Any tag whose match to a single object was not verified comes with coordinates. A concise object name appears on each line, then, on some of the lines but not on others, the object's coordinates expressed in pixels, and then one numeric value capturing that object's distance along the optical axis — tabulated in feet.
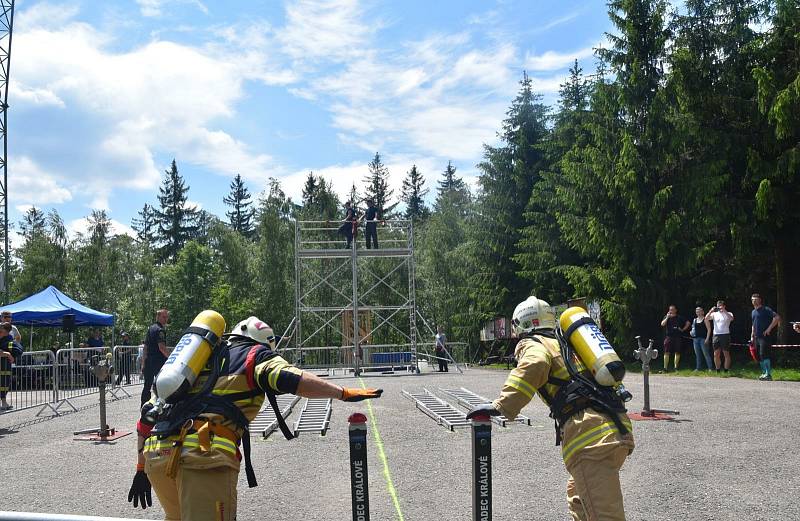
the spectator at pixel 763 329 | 52.29
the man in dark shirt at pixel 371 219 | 89.12
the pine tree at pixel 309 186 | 226.93
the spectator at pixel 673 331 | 63.36
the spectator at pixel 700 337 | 59.31
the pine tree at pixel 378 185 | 239.56
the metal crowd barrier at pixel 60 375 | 52.70
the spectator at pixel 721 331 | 55.62
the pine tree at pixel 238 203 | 272.51
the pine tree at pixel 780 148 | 66.03
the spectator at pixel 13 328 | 46.74
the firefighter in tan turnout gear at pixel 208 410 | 12.05
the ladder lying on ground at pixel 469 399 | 36.35
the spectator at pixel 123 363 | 67.59
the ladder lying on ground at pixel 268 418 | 36.06
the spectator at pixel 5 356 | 44.32
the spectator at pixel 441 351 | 82.58
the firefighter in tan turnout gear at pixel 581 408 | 13.24
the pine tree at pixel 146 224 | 242.37
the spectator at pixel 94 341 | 80.74
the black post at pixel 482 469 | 13.85
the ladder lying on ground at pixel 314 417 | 35.99
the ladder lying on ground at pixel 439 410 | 36.33
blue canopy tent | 72.49
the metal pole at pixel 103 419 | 35.66
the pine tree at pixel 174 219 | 236.22
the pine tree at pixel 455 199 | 159.08
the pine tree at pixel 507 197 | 109.91
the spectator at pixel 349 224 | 86.63
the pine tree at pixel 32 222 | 195.81
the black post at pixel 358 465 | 13.47
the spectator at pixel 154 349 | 37.01
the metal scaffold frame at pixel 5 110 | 99.71
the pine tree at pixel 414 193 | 271.28
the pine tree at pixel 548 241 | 97.60
